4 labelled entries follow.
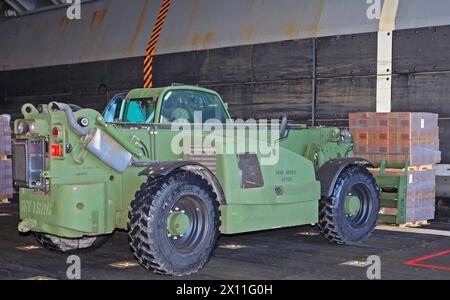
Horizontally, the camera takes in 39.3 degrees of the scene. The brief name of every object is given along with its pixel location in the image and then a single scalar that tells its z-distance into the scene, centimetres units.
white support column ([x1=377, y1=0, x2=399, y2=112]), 1080
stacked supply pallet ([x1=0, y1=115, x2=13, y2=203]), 1298
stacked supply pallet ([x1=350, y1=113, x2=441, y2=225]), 955
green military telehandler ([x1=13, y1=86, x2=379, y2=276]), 599
